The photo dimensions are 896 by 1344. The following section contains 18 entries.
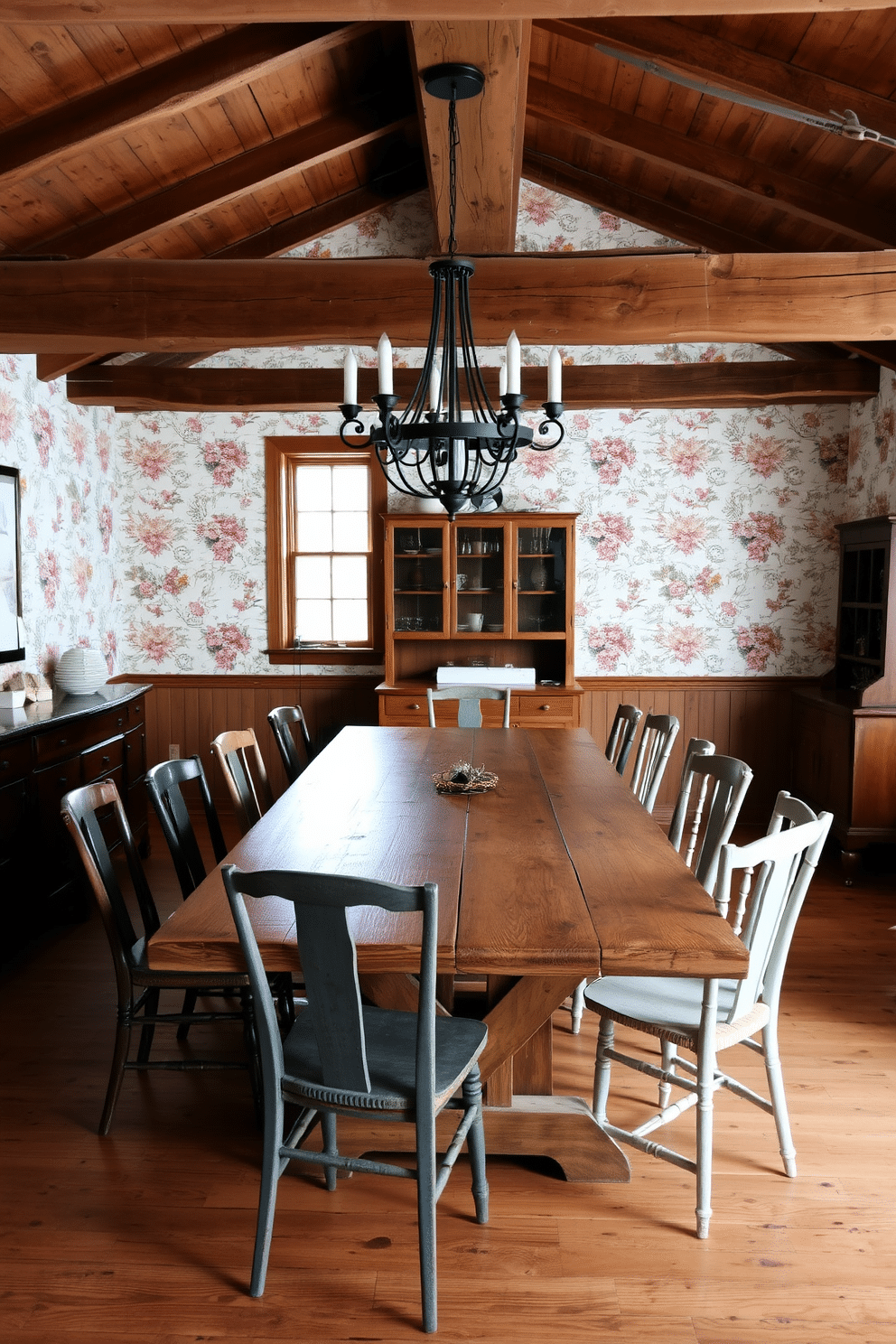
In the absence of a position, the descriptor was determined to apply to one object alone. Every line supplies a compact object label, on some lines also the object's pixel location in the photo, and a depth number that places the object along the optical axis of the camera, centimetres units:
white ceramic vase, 494
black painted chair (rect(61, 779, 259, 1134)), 260
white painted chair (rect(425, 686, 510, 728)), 482
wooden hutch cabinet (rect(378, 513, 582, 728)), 591
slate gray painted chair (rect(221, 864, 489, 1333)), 185
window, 643
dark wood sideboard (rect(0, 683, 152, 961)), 385
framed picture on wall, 474
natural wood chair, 323
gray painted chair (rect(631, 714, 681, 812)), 361
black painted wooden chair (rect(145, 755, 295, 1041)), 287
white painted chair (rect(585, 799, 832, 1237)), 228
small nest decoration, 322
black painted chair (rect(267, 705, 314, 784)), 401
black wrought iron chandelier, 283
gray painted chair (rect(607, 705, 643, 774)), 398
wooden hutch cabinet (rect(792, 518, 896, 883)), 502
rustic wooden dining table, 197
